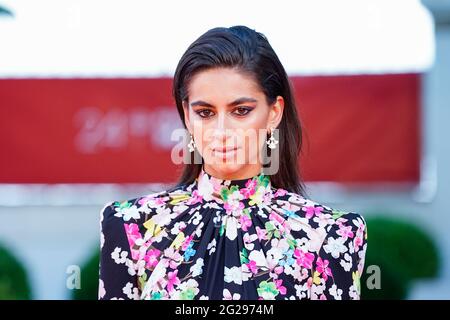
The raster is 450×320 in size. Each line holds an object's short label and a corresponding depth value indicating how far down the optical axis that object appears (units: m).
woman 3.49
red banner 10.77
